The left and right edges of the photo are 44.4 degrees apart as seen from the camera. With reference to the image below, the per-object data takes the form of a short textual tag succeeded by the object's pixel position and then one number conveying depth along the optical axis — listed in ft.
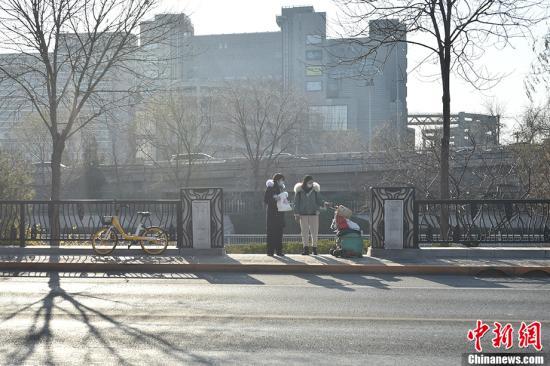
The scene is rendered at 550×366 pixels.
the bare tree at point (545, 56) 87.32
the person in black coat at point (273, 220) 49.42
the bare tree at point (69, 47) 63.10
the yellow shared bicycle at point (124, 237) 49.60
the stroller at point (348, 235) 47.34
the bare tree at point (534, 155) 86.84
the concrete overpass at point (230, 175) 161.38
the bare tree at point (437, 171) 89.15
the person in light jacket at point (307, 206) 49.11
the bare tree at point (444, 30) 58.70
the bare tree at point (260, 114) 160.04
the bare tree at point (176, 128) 136.67
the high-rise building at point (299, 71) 419.54
